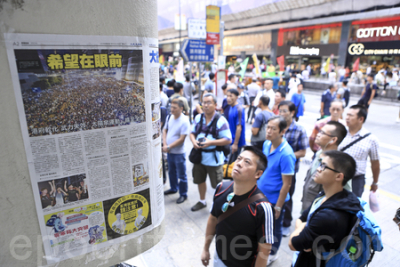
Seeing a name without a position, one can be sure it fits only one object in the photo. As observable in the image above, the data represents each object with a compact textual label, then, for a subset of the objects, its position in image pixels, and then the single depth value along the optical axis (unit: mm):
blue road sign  7211
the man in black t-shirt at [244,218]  1962
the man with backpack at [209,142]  3844
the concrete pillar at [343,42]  19828
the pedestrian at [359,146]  3178
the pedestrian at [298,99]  7549
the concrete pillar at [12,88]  945
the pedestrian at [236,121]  4949
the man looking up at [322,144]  2715
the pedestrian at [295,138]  3832
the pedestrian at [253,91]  9500
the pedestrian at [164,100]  6088
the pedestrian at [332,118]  4309
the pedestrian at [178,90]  6220
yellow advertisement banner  7428
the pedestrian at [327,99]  7586
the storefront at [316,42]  20109
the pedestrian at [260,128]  4512
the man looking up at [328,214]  1874
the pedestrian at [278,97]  6020
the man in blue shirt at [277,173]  2832
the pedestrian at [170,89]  7855
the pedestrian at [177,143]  4152
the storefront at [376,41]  9463
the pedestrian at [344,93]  7949
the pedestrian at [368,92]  8905
